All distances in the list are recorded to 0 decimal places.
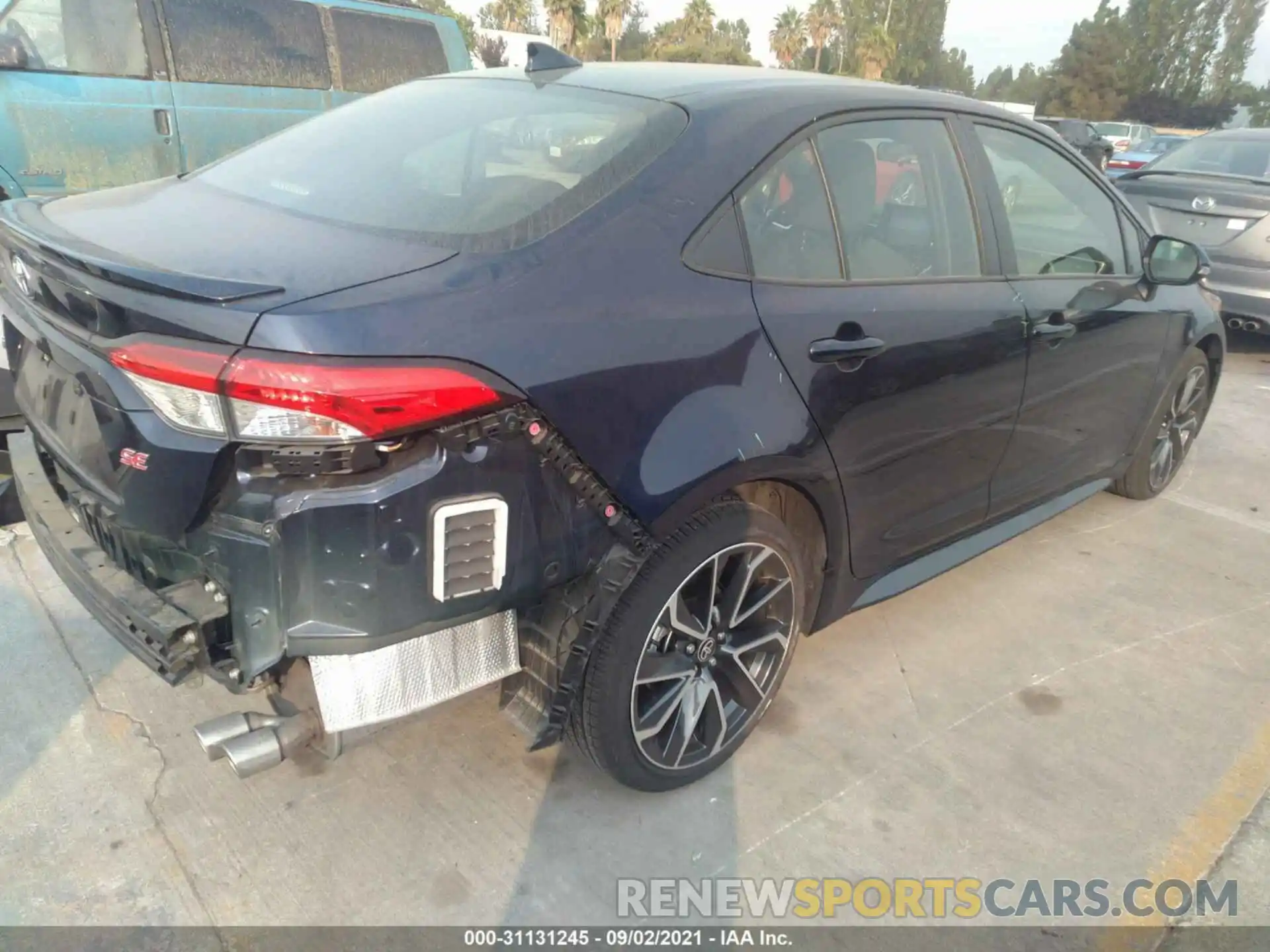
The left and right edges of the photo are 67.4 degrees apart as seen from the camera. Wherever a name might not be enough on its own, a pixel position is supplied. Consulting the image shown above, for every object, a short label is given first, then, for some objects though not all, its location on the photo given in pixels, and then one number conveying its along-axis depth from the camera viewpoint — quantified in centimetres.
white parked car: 2835
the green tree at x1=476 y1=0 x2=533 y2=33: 5734
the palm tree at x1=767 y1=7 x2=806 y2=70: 6356
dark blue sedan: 174
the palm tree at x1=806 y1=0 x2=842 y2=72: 6381
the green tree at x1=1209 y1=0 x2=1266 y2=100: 6331
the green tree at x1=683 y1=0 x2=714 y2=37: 6000
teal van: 591
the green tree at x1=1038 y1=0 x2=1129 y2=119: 6078
